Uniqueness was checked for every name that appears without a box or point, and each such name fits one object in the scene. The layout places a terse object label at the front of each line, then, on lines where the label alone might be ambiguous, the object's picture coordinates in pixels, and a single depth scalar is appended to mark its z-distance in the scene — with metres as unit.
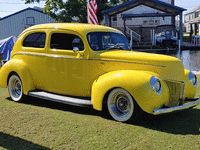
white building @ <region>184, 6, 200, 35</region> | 65.74
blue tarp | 15.09
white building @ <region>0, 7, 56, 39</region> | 39.88
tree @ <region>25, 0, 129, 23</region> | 34.84
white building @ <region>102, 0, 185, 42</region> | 32.16
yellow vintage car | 4.18
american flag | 10.12
